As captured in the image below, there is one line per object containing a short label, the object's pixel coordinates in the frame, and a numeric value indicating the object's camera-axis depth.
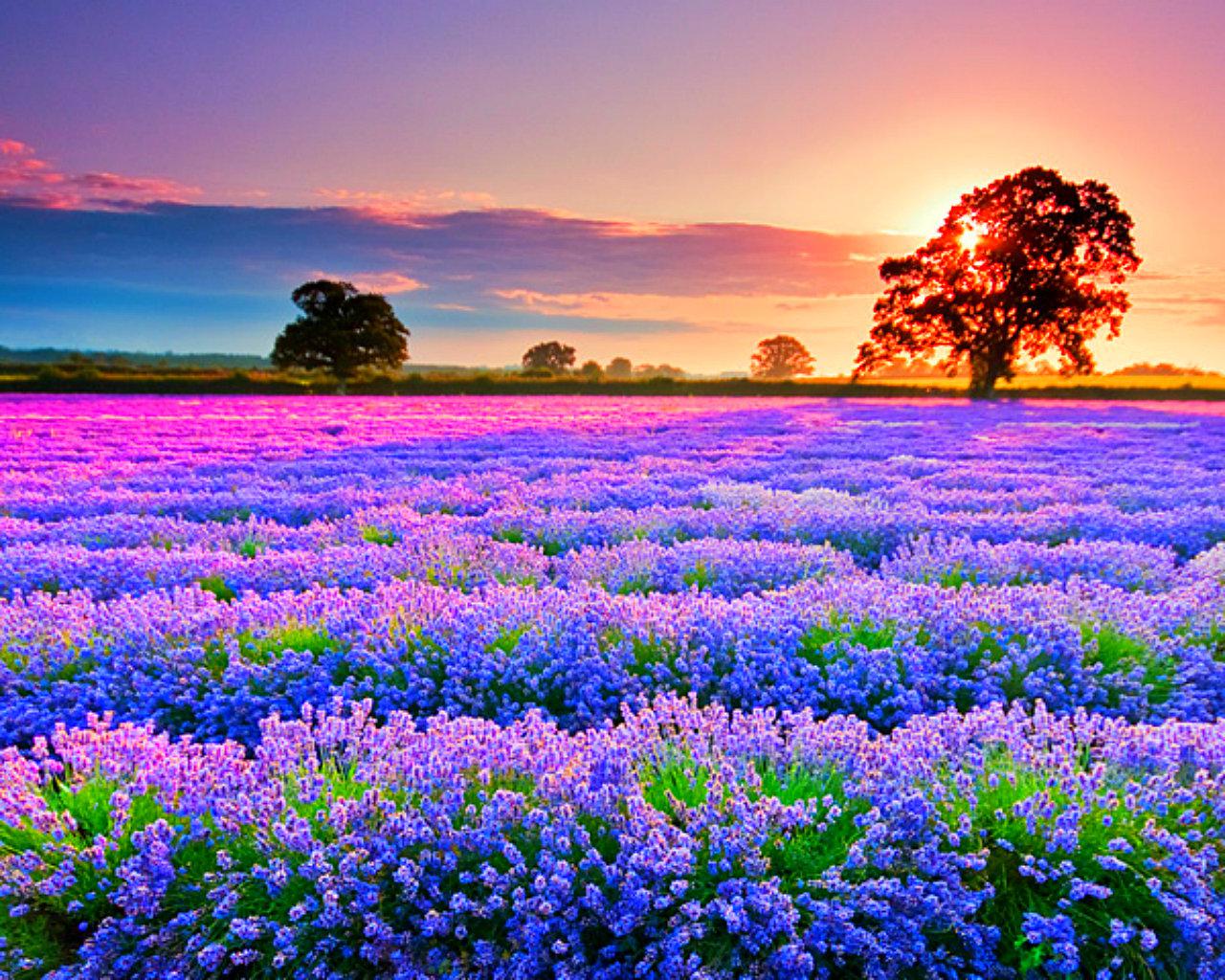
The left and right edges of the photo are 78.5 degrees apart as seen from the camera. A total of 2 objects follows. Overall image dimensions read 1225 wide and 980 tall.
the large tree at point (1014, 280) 41.94
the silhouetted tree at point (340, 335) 63.84
